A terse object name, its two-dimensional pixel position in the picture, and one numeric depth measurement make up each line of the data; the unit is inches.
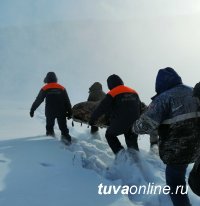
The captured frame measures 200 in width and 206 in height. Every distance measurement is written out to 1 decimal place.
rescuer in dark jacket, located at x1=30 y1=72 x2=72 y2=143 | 376.2
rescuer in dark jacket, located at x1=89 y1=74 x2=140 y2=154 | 285.1
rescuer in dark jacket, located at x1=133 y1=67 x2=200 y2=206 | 172.2
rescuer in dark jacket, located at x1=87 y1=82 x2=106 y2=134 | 407.2
